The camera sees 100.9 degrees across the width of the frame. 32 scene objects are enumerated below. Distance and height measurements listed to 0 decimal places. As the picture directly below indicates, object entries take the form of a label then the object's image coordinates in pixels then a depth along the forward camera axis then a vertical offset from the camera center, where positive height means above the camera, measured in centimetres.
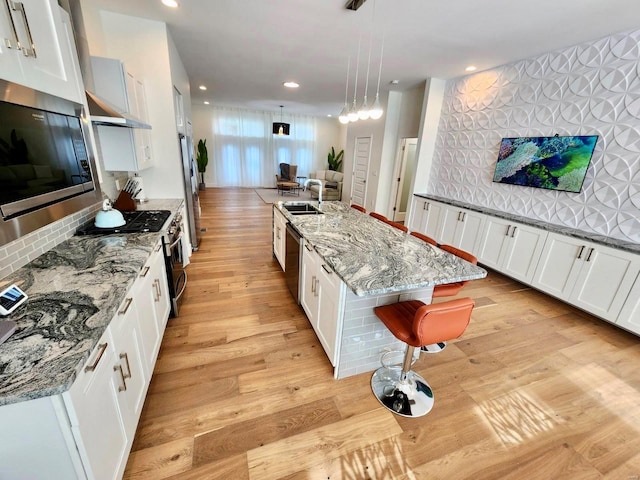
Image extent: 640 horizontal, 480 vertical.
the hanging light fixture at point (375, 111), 259 +46
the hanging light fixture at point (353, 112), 308 +51
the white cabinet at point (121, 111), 228 +28
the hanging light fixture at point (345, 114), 335 +52
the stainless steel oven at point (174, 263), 220 -99
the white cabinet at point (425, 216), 456 -94
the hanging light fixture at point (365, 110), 272 +49
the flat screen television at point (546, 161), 293 +9
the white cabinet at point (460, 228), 386 -95
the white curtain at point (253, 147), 964 +20
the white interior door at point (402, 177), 569 -36
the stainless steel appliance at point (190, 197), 351 -69
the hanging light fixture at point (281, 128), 850 +76
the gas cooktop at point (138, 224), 204 -63
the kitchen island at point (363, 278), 160 -68
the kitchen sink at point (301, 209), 312 -65
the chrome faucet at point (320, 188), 290 -38
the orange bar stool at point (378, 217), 303 -66
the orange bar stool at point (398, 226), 272 -67
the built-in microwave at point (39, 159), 116 -10
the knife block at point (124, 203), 255 -55
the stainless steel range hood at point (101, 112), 187 +21
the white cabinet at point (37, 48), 109 +41
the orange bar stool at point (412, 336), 140 -96
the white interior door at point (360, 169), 629 -28
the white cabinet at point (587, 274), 249 -101
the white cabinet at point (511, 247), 319 -100
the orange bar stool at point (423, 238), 236 -68
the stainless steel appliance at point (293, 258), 252 -102
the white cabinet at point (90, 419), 81 -95
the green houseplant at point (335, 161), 1041 -17
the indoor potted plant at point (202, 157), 916 -29
